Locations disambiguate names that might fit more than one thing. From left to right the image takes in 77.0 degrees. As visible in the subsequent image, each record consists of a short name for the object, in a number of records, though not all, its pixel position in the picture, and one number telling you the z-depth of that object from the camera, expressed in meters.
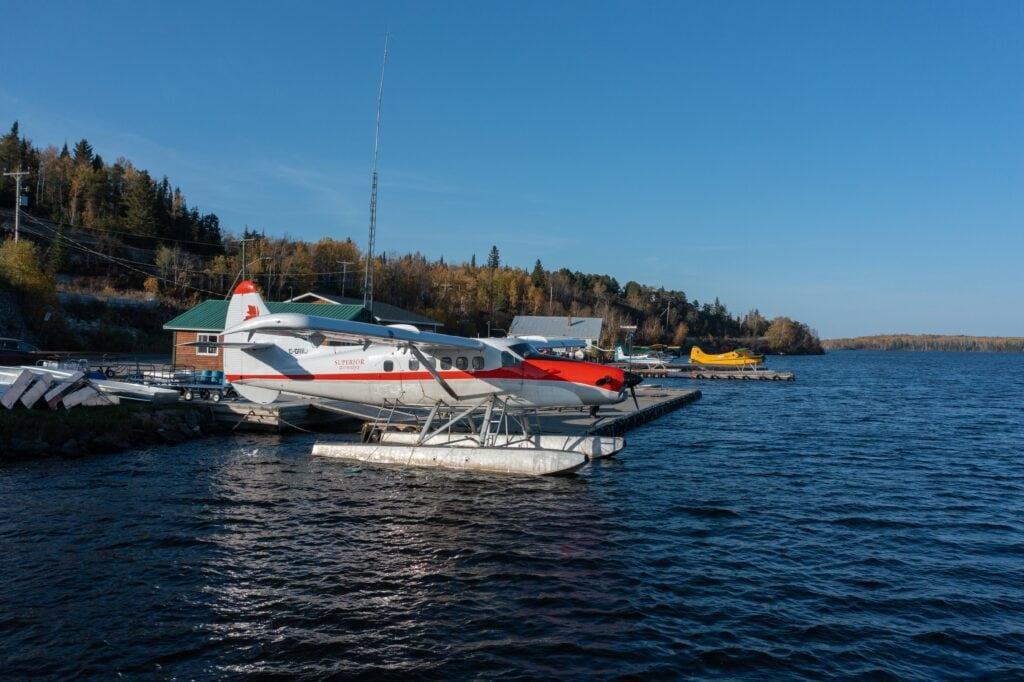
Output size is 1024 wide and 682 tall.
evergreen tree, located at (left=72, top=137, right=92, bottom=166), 94.84
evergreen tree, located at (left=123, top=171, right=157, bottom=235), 80.81
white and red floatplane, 16.19
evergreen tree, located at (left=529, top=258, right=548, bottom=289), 139.50
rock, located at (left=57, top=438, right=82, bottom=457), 17.08
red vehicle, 29.23
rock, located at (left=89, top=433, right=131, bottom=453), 18.03
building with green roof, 32.31
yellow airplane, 67.06
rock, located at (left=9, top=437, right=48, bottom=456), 16.58
